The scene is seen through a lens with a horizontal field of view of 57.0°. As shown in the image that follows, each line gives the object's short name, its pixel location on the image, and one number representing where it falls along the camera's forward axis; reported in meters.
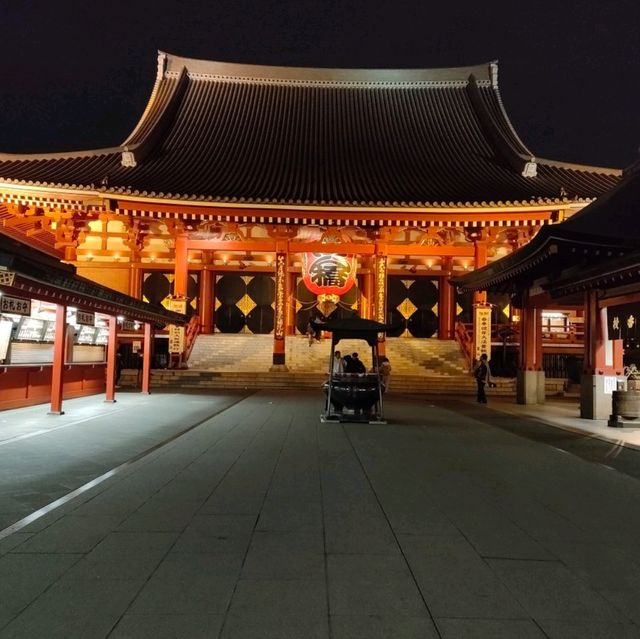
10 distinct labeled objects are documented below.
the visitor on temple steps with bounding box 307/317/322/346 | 22.30
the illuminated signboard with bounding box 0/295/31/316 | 9.23
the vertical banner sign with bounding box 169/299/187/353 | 20.00
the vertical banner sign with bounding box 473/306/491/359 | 19.34
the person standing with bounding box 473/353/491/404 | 15.65
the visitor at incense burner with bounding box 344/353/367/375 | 11.61
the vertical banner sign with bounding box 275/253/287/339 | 20.23
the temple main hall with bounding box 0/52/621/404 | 18.95
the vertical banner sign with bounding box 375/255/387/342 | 20.53
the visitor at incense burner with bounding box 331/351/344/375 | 11.33
